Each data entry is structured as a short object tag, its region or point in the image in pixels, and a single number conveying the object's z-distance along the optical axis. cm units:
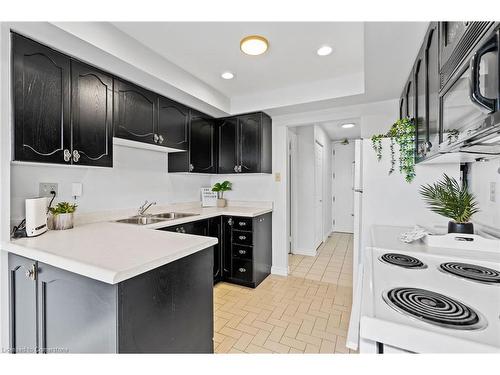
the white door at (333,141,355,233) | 582
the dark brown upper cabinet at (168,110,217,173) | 284
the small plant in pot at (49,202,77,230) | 166
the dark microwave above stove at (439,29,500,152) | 60
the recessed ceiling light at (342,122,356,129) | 429
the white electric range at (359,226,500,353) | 57
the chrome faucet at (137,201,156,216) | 250
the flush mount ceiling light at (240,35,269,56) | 183
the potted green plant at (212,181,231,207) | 339
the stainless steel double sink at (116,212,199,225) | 234
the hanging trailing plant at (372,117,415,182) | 176
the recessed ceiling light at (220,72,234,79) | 245
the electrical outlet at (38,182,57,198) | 172
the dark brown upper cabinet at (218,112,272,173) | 309
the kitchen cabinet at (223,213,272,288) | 283
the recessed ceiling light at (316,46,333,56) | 198
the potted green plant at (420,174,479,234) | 149
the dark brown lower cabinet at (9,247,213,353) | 95
